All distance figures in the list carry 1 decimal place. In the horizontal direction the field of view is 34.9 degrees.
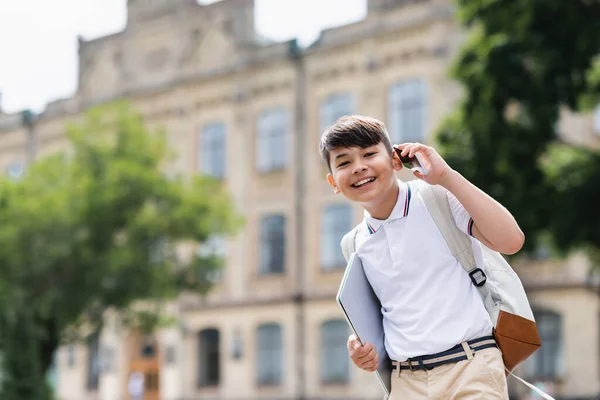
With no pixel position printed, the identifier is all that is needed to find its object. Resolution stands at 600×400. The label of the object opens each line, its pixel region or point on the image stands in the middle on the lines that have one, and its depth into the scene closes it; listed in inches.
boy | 118.8
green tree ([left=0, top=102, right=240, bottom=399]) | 826.2
